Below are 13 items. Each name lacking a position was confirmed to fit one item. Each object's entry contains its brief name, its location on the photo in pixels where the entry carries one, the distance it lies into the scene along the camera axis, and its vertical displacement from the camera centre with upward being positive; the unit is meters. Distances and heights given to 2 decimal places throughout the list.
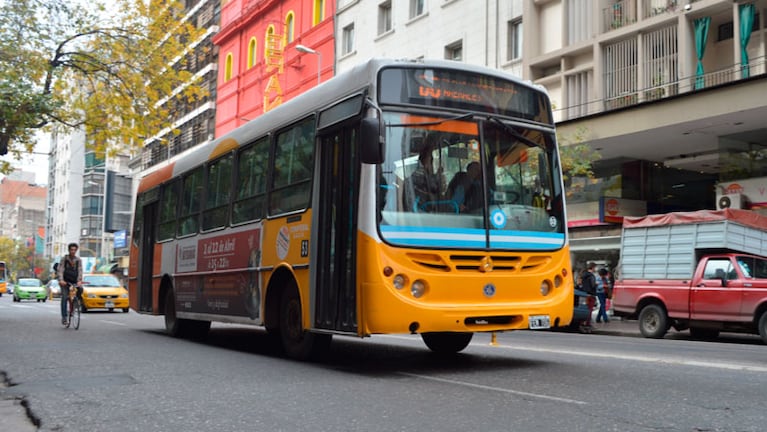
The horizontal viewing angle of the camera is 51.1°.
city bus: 7.91 +0.76
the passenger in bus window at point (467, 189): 8.22 +0.98
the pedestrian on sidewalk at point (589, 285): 21.12 +0.05
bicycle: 16.45 -0.59
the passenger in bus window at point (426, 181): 8.09 +1.04
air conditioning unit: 22.56 +2.51
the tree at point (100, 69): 18.50 +5.18
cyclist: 16.80 +0.09
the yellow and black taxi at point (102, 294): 28.77 -0.54
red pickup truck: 16.09 +0.31
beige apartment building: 21.14 +5.18
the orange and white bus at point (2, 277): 59.69 +0.03
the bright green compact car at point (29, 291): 47.28 -0.78
